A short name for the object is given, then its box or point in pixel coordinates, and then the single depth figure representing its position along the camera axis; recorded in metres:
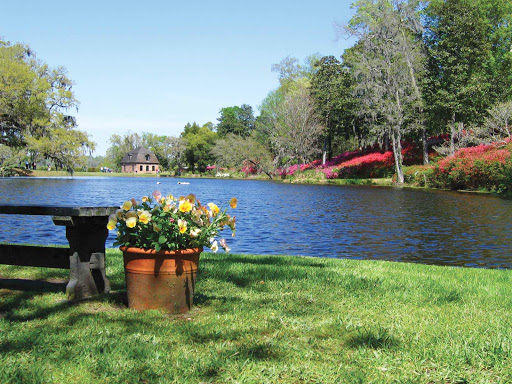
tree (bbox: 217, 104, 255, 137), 105.62
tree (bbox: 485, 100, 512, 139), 36.55
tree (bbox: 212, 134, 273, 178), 72.44
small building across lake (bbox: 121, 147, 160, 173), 123.31
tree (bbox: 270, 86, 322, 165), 57.81
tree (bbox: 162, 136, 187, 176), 105.40
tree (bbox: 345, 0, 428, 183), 38.72
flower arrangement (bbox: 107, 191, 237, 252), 4.04
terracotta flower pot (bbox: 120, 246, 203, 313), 4.11
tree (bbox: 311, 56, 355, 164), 52.66
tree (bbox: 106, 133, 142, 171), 137.50
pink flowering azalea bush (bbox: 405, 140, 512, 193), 30.03
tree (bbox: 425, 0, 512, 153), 39.94
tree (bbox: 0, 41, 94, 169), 41.22
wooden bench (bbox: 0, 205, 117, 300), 4.22
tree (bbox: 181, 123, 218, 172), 101.62
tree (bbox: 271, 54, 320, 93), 72.91
